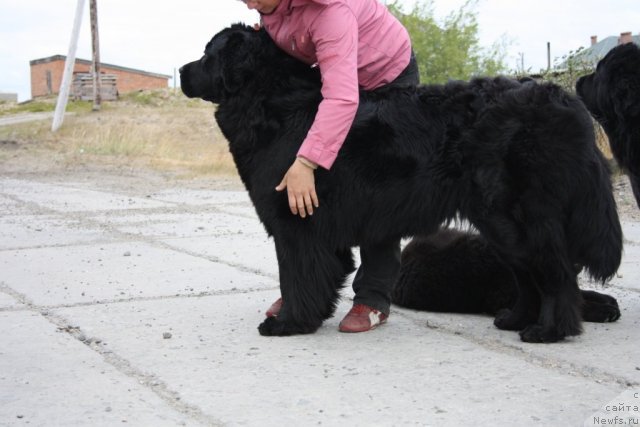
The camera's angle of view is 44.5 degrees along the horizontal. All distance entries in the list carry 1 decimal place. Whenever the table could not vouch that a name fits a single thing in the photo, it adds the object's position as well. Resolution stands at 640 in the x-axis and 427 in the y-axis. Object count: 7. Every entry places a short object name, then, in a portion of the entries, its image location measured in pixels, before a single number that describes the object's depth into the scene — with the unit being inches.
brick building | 1445.6
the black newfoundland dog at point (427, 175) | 132.1
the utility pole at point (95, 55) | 939.3
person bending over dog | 135.5
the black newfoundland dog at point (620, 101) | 144.9
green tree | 1149.7
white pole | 797.9
